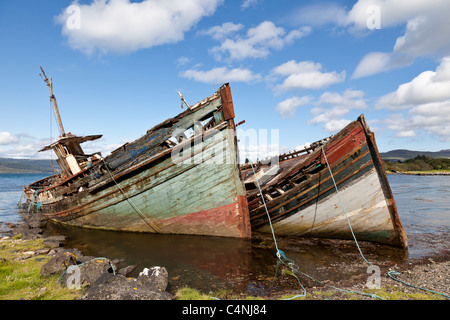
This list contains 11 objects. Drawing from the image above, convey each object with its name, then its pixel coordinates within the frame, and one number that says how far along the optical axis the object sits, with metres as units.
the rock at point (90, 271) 5.54
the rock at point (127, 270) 6.51
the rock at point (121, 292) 4.33
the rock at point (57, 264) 5.81
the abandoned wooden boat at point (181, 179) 8.97
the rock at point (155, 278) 5.30
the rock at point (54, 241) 9.19
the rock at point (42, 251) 7.95
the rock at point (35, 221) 13.61
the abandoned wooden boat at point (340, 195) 8.12
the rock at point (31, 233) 10.32
